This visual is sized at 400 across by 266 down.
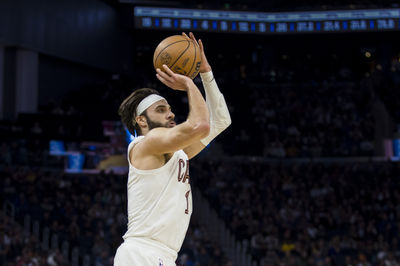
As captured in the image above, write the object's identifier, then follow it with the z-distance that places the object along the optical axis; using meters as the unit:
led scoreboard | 21.02
